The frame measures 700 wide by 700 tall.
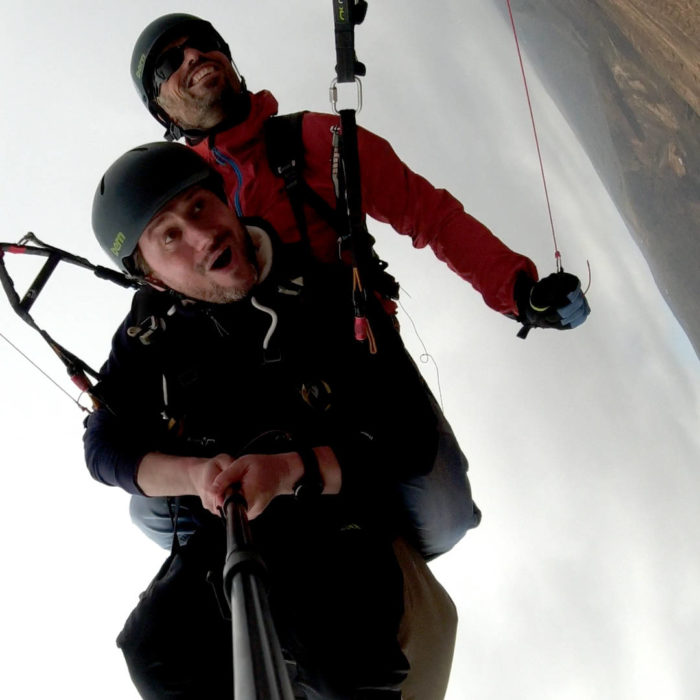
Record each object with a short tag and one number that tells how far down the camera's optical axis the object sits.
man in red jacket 2.00
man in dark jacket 1.42
